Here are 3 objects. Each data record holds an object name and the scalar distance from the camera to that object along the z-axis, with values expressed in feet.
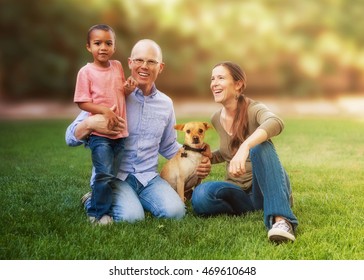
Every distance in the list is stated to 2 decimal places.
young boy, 13.02
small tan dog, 13.44
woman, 12.30
